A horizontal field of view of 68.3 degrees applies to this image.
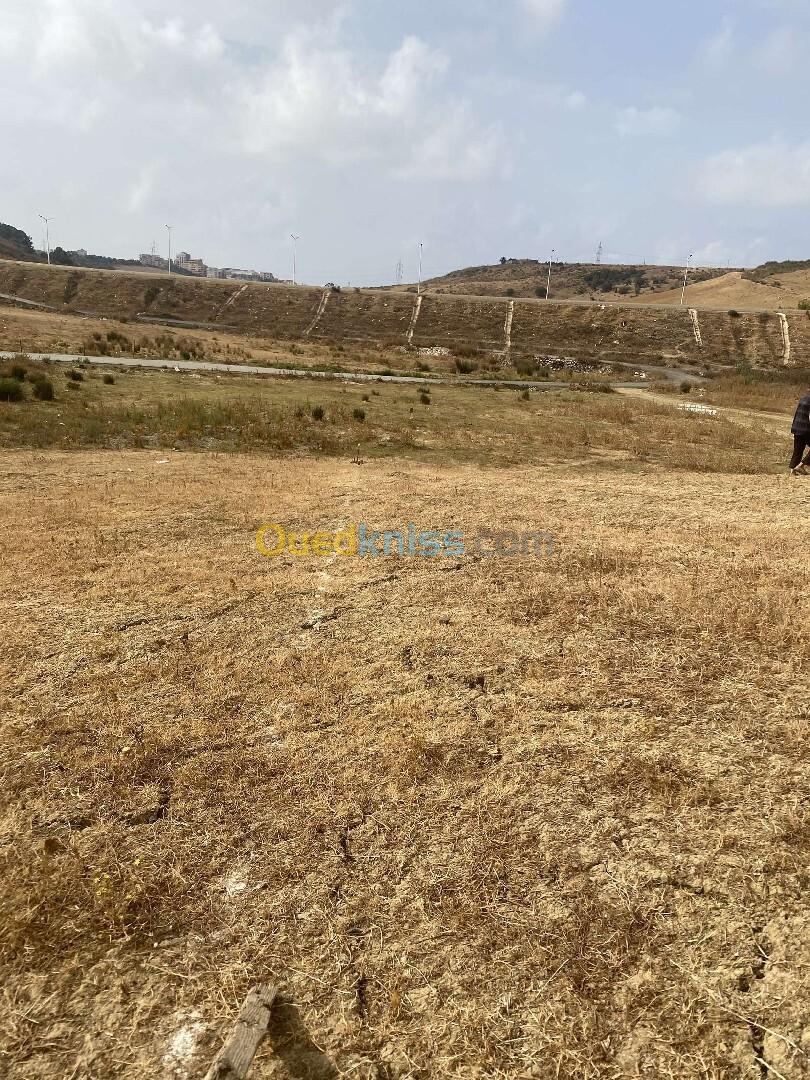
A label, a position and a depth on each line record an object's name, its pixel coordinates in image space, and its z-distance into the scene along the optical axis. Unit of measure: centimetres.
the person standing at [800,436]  1189
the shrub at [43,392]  1711
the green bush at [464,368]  3941
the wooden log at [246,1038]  217
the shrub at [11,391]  1620
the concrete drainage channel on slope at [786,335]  5366
